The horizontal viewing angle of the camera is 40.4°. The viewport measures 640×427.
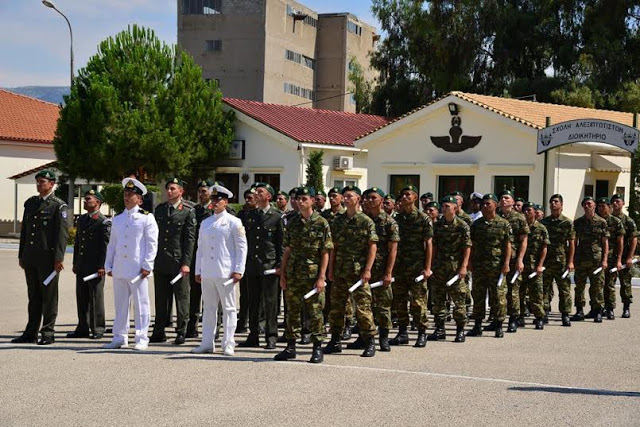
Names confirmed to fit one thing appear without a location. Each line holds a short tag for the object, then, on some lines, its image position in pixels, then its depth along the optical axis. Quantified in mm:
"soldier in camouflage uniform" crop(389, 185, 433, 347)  10953
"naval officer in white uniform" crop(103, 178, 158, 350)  10109
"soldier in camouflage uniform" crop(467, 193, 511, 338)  11969
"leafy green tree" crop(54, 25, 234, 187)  33219
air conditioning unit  33781
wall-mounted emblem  28531
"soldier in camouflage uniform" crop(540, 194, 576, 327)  13555
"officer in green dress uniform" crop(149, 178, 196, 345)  10797
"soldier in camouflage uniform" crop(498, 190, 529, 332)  12430
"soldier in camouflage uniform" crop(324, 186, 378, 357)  9883
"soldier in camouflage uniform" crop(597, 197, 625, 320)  14234
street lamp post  32969
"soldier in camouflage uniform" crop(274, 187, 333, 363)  9508
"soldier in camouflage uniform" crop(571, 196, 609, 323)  13938
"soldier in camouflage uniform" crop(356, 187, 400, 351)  10203
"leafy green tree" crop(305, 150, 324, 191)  32344
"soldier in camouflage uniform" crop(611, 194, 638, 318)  14477
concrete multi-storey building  66000
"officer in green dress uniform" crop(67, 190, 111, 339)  11055
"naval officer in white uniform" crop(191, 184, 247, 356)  9906
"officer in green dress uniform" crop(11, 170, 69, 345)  10328
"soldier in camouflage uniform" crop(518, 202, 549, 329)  12984
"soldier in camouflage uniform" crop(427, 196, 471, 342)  11398
